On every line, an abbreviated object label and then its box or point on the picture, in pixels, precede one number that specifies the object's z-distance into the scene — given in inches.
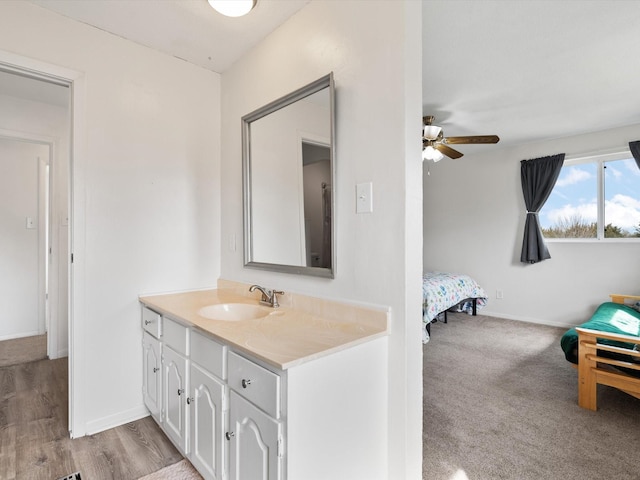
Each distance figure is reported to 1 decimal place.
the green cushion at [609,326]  93.8
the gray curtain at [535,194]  165.0
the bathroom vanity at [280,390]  41.1
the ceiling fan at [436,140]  119.6
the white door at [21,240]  140.3
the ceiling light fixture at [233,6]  61.1
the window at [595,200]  146.7
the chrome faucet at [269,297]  71.2
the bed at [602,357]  80.9
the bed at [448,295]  132.8
